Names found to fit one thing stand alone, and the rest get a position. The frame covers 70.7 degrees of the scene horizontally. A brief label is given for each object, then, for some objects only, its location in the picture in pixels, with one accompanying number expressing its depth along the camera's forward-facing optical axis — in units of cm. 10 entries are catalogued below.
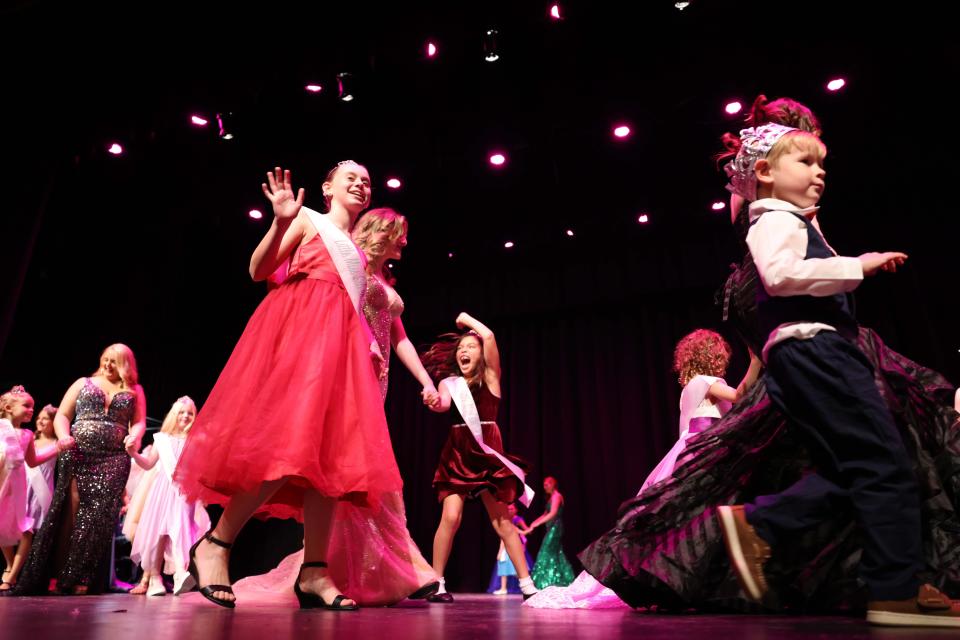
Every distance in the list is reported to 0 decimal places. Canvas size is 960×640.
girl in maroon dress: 441
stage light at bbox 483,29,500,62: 532
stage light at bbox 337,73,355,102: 588
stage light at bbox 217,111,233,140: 636
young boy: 140
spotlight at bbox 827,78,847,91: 577
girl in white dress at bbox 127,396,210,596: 510
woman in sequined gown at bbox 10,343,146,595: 513
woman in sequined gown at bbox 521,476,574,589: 821
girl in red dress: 196
